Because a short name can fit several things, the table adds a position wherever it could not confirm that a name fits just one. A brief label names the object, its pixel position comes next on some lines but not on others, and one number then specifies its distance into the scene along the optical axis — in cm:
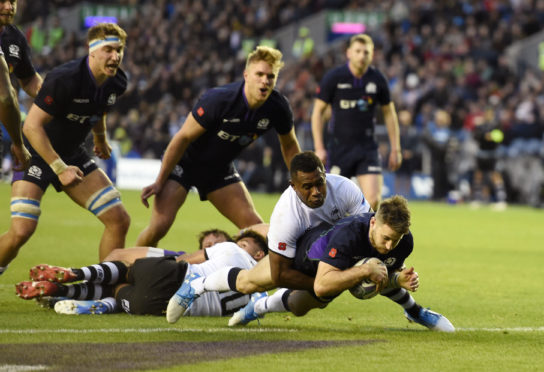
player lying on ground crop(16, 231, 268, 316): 1551
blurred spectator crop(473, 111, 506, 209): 5225
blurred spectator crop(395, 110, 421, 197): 5284
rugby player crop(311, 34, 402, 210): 2400
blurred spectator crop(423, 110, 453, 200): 5325
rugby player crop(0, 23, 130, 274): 1716
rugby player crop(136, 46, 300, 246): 1766
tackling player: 1388
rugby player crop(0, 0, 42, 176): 1440
